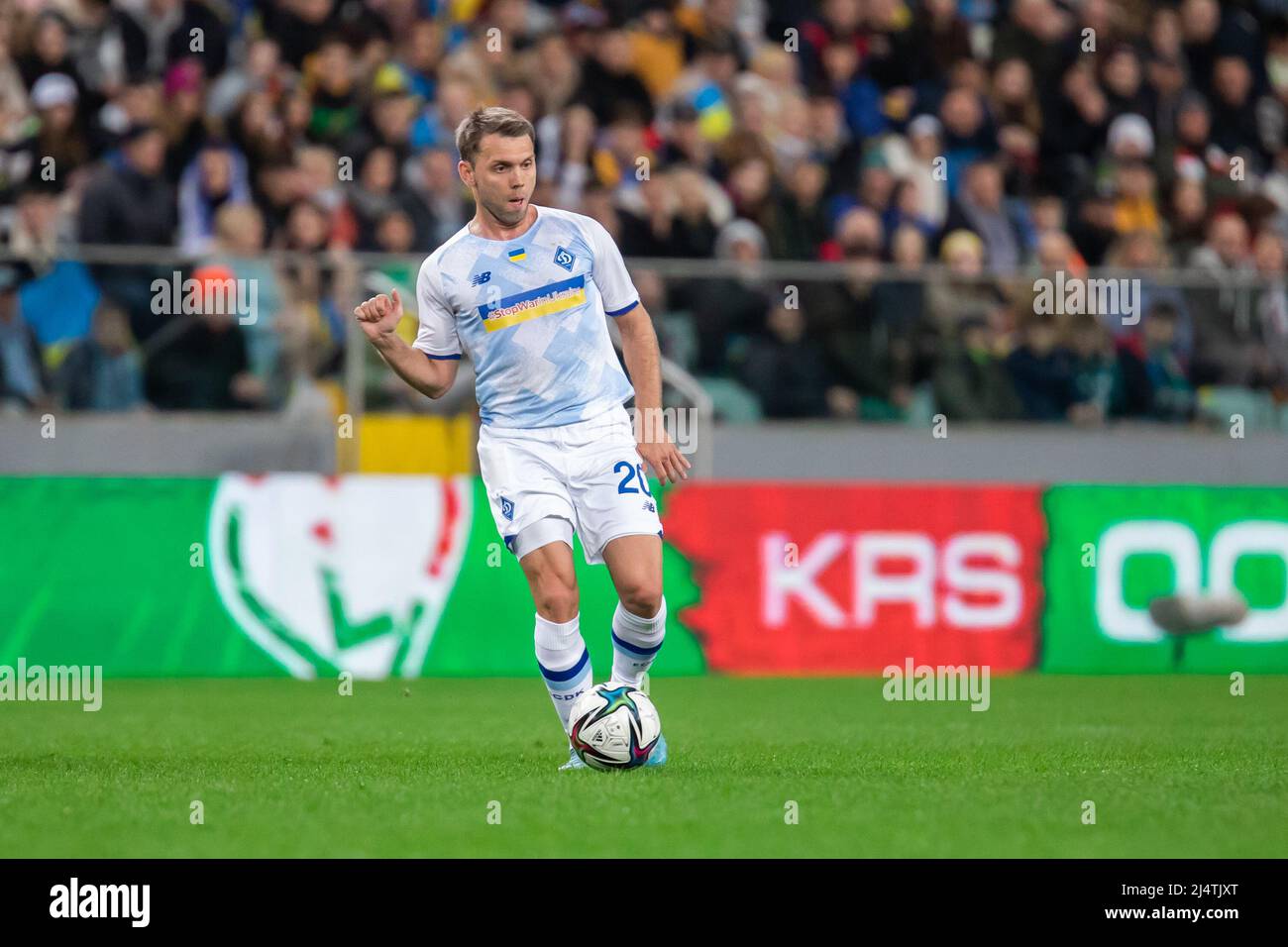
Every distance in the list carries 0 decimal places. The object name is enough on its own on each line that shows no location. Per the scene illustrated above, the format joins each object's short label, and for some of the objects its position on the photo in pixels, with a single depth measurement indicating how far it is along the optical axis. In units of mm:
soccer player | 7875
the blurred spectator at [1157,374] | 14820
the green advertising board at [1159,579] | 14078
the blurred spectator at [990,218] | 16250
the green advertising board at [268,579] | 13133
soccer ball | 7766
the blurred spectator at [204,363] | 13406
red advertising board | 13828
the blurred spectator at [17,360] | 13172
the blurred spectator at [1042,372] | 14727
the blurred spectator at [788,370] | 14375
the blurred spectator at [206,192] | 14906
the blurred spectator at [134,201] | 14438
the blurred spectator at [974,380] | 14641
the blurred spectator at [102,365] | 13344
